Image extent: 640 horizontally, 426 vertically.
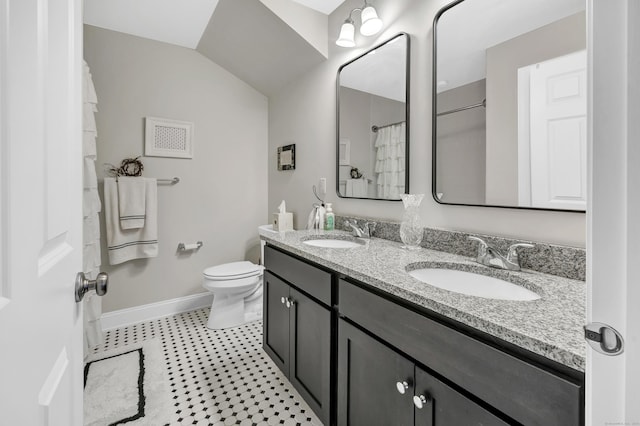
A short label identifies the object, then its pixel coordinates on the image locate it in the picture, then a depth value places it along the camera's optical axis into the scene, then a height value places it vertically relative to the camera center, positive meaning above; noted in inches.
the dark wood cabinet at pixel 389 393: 27.7 -20.6
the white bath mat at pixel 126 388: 55.7 -39.1
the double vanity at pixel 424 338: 22.3 -13.2
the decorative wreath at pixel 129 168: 92.3 +14.5
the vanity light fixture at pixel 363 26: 65.6 +44.6
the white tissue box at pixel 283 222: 96.5 -3.2
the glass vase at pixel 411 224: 55.0 -2.2
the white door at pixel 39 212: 13.7 +0.0
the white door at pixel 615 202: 12.6 +0.5
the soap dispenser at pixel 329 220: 80.1 -2.1
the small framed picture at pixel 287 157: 103.0 +20.6
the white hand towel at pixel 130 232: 89.2 -6.4
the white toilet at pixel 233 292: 89.1 -26.5
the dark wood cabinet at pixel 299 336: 47.7 -24.2
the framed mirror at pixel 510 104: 38.1 +16.9
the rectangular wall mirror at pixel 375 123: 63.3 +22.2
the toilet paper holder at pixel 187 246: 104.0 -12.4
